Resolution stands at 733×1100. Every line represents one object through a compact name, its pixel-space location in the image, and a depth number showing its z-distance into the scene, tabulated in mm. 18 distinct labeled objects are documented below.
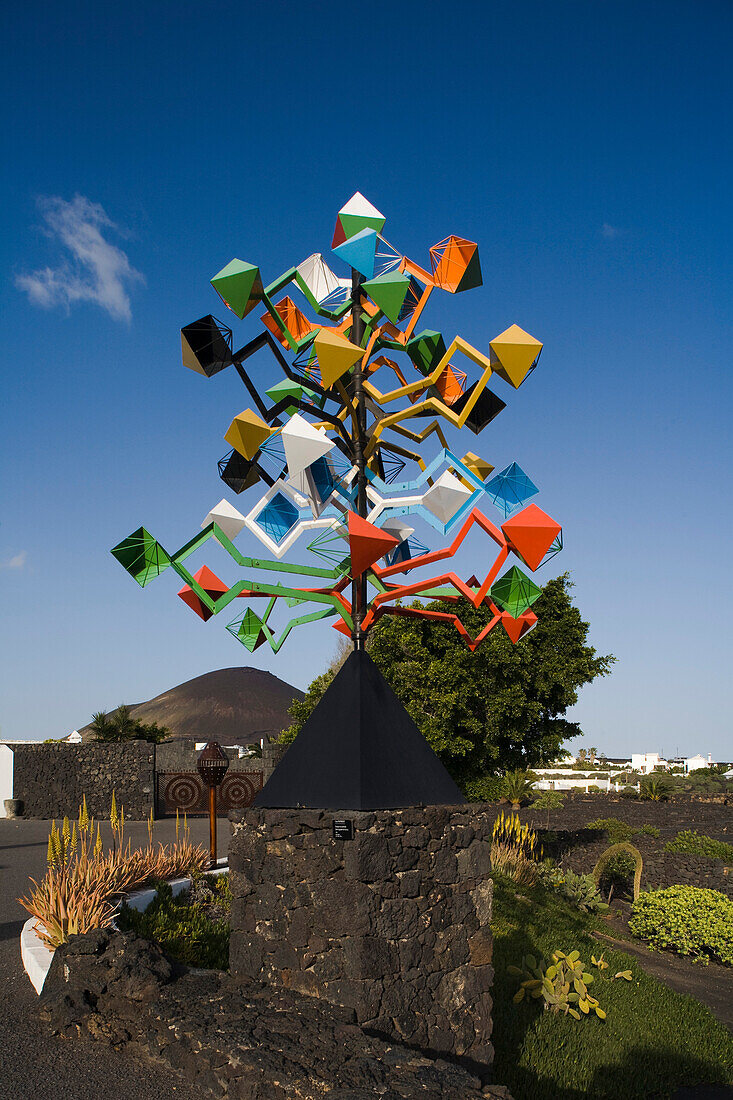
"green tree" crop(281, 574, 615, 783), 17422
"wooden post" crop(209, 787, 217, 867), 10443
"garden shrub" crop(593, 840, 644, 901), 14191
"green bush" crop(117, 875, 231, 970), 6992
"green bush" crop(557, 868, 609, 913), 14133
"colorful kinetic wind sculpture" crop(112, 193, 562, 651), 6387
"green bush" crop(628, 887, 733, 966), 12461
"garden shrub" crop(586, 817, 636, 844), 18750
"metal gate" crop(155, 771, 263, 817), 19359
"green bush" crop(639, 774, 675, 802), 32000
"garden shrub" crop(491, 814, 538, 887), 13477
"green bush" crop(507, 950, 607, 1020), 8195
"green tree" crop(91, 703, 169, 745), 23503
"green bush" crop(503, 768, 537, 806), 21766
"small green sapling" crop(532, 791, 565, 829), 25003
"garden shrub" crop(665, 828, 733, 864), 17812
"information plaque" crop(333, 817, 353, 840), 5171
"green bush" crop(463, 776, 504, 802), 17797
